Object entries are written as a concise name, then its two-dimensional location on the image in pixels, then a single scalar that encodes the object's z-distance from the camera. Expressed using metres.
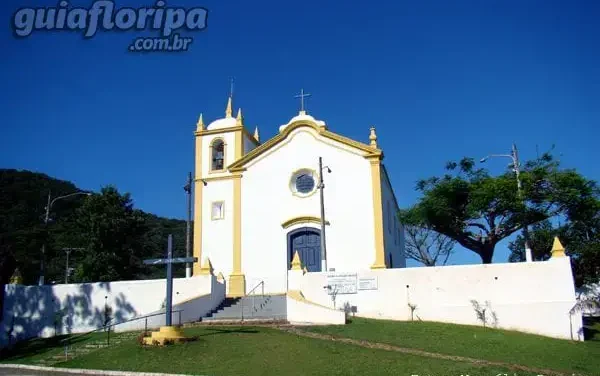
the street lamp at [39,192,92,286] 22.89
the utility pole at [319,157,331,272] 21.32
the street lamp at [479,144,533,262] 21.39
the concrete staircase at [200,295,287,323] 19.75
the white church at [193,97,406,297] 23.61
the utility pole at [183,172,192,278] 22.53
